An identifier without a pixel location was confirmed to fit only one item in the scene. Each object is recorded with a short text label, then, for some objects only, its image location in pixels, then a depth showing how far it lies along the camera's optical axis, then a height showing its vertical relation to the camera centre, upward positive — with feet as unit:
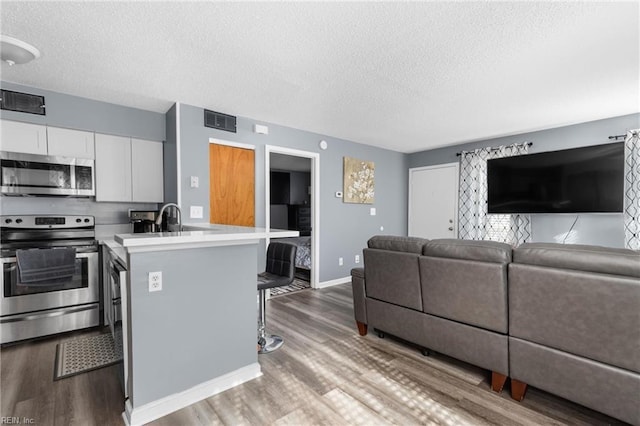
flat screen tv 11.80 +1.20
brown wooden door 11.77 +0.98
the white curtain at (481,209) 14.80 -0.06
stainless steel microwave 8.80 +1.09
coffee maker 10.48 -0.42
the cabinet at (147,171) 11.02 +1.47
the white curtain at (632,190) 11.50 +0.71
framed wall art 16.08 +1.56
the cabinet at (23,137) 8.72 +2.23
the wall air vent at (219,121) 11.24 +3.50
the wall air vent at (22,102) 8.71 +3.28
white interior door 17.57 +0.43
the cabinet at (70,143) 9.47 +2.23
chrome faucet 9.49 -0.44
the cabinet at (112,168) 10.30 +1.51
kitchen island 5.40 -2.24
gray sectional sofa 4.83 -2.11
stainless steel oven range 8.52 -2.35
